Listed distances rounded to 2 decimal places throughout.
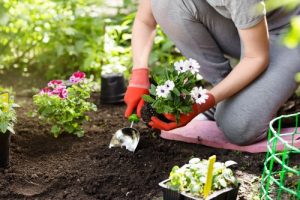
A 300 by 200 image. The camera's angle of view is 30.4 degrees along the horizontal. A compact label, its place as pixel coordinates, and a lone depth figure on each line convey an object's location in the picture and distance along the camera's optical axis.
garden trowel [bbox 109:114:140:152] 2.64
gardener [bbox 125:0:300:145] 2.46
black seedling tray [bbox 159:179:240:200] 1.92
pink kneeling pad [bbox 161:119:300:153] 2.62
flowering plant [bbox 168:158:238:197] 1.95
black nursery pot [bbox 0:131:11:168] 2.39
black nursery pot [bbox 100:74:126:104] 3.30
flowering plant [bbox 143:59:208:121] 2.35
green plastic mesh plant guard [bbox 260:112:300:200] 1.95
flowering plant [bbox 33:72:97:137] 2.71
